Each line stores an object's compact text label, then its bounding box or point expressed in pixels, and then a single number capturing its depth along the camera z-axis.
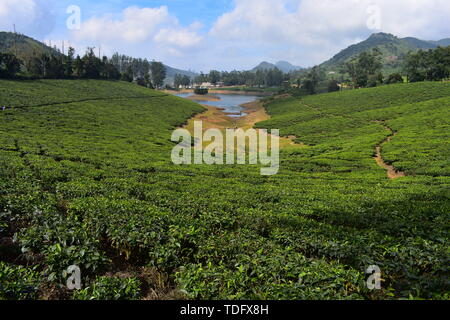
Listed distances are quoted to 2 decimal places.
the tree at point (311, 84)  116.88
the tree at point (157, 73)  172.00
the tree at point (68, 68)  90.19
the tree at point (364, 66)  115.38
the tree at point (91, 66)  96.69
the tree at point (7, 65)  68.38
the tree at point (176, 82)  192.12
